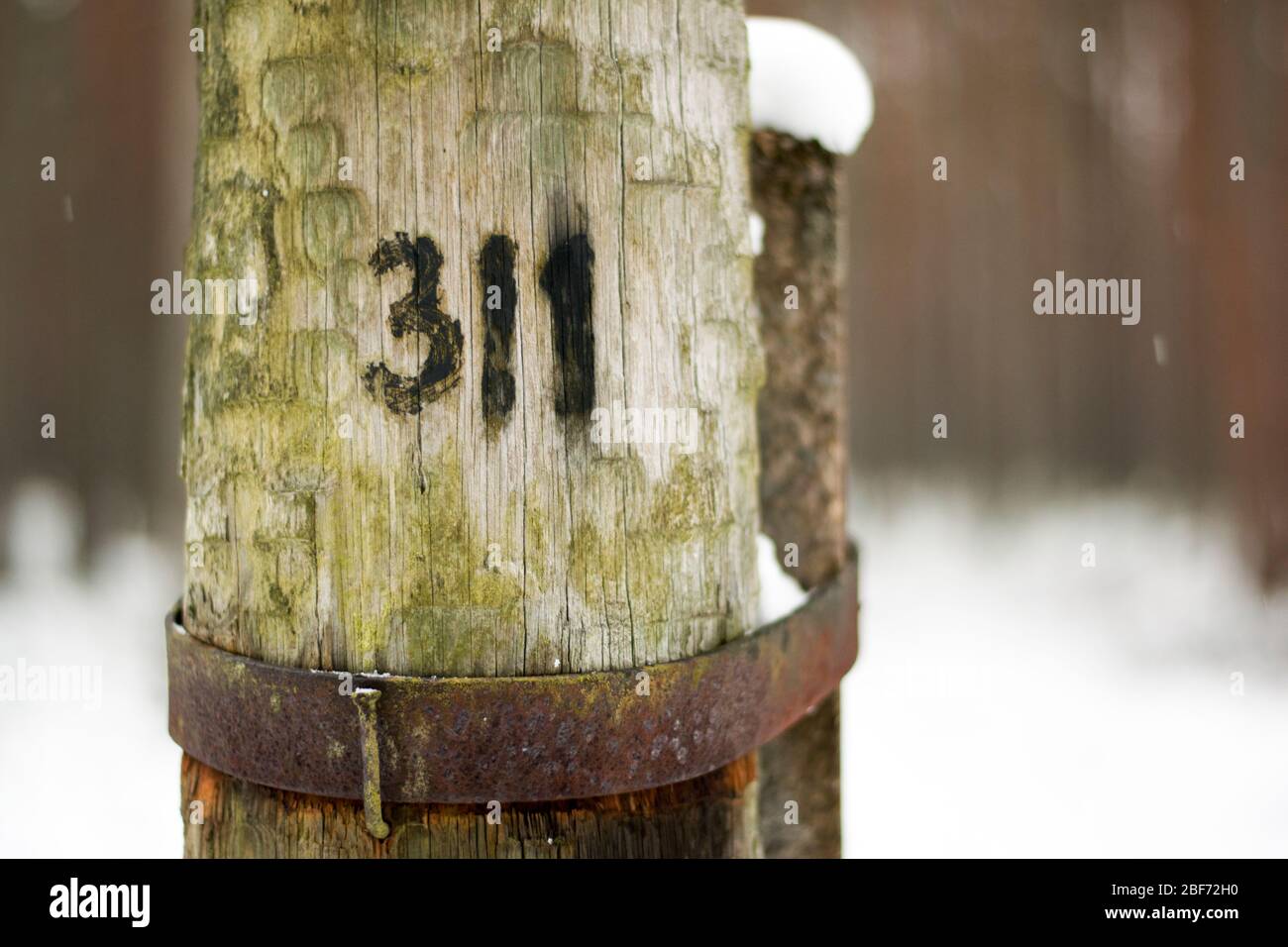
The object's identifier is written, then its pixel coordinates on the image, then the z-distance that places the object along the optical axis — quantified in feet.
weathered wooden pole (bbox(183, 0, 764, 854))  3.54
